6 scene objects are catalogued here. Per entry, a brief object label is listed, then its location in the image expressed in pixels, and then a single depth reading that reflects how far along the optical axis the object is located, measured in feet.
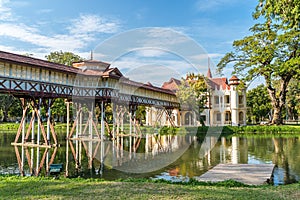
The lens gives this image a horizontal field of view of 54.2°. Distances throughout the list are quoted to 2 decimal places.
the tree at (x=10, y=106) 166.20
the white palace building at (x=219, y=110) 157.38
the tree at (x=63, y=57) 154.43
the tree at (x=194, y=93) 134.41
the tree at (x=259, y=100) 178.03
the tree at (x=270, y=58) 113.60
